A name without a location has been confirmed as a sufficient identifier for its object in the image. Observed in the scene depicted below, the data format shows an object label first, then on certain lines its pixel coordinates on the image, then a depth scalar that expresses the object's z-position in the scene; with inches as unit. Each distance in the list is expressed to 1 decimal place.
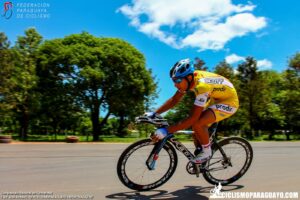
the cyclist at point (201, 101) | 217.8
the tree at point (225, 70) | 1948.8
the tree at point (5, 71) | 1250.0
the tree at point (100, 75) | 1622.8
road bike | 220.7
